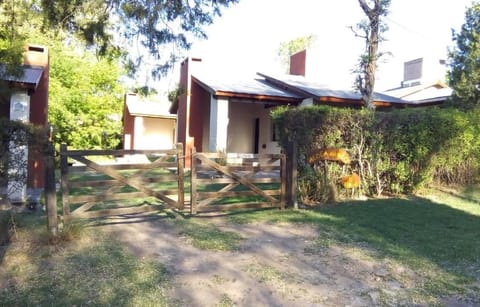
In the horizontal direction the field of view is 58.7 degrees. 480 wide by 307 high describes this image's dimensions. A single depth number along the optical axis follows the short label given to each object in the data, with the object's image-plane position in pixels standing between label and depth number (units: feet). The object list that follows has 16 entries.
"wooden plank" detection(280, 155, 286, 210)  29.27
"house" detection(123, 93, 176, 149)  90.89
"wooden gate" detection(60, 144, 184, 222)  21.68
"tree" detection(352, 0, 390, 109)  40.37
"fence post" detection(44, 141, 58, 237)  19.48
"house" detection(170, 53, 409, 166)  53.47
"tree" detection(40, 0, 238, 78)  25.21
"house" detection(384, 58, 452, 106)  67.36
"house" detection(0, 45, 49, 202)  32.37
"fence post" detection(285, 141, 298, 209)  29.40
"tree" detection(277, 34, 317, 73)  199.82
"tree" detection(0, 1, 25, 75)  20.17
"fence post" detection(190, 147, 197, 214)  25.99
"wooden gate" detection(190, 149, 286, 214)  26.48
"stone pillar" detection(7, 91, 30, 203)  18.94
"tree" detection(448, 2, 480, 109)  54.95
